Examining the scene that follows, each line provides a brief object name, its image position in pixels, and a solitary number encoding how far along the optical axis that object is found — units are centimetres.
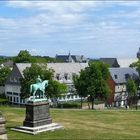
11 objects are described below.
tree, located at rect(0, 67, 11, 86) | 11356
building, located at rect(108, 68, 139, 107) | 10638
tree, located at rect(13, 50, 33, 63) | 11785
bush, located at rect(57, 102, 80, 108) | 8738
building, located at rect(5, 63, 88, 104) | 9845
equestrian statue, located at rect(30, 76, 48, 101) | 3984
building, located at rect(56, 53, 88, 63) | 17922
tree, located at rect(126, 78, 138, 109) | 10269
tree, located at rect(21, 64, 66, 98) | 7419
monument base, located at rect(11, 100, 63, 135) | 3916
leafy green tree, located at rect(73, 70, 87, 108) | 7856
